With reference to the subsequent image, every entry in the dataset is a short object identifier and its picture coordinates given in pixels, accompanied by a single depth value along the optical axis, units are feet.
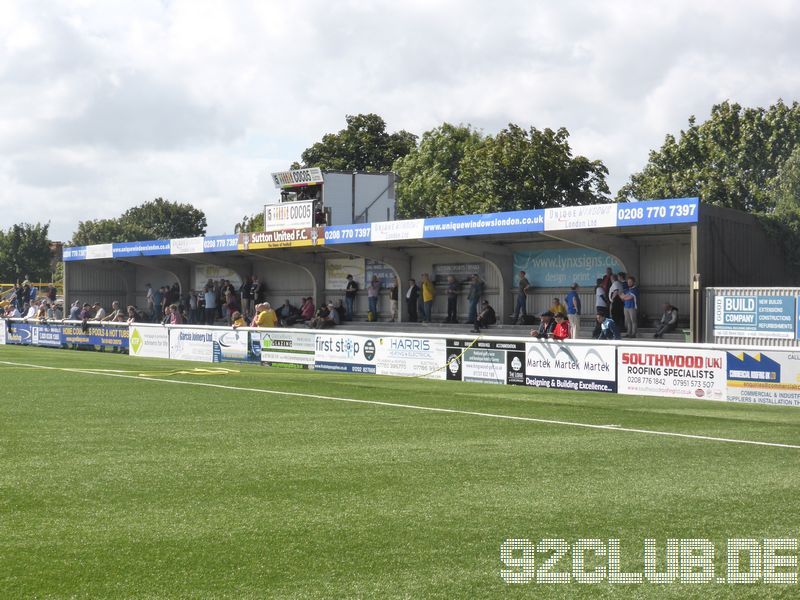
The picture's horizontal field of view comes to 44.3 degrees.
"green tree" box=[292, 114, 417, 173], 253.85
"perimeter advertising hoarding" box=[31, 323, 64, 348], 128.57
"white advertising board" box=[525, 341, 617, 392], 64.54
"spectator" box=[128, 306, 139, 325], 132.71
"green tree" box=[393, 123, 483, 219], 216.54
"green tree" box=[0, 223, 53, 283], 315.99
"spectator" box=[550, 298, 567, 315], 92.99
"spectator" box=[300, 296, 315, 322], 127.13
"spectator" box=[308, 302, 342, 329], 119.65
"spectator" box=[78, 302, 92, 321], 134.83
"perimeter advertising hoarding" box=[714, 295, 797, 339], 75.36
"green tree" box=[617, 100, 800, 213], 167.32
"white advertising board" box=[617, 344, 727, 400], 58.75
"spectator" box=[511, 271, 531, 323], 104.88
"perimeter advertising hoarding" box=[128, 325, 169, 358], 104.58
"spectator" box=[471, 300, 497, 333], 106.01
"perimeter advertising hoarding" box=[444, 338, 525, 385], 69.92
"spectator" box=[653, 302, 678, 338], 88.74
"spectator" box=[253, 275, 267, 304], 133.46
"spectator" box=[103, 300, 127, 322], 138.31
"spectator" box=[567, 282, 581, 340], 95.72
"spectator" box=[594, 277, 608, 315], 92.89
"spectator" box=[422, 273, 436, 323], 114.83
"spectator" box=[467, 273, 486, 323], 108.68
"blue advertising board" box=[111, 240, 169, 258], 143.84
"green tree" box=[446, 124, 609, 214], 178.29
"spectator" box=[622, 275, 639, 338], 89.15
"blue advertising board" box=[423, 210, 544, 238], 95.55
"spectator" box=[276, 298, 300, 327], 128.57
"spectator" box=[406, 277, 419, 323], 116.26
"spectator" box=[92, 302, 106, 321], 138.82
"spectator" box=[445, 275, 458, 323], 114.11
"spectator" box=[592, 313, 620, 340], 86.38
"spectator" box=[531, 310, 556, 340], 84.64
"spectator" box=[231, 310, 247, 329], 95.55
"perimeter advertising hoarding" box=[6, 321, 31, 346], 136.89
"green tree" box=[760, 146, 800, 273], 95.41
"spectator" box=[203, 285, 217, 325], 139.85
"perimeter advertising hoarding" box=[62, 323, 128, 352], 114.32
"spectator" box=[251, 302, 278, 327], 93.25
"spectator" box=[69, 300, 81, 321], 146.30
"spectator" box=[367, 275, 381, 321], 122.11
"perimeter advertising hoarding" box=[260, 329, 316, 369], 86.02
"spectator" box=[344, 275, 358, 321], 124.06
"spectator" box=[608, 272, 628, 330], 90.94
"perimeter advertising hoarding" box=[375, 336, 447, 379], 75.05
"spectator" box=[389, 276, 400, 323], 122.11
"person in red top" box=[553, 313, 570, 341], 69.31
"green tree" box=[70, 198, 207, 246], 383.45
